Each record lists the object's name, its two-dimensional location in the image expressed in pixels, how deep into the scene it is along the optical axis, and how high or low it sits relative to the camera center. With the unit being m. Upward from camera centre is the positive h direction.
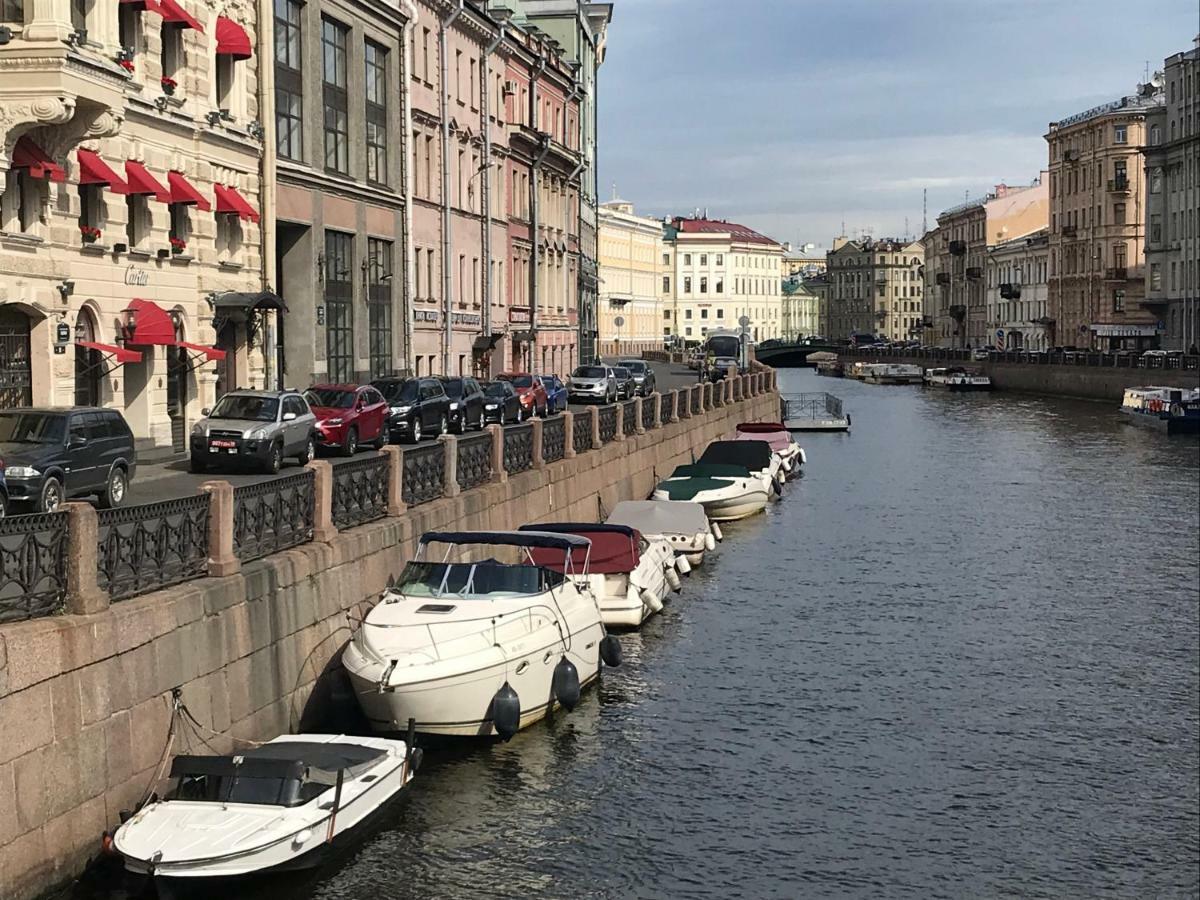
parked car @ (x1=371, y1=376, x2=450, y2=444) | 41.38 -1.63
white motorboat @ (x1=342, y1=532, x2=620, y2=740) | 20.75 -3.87
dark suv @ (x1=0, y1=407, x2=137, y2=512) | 23.31 -1.58
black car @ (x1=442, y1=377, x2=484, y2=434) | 45.03 -1.68
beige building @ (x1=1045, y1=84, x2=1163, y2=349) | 144.88 +9.43
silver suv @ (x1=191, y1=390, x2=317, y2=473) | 31.80 -1.68
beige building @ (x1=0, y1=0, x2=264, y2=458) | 29.62 +2.73
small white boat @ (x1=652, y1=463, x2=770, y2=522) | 47.28 -4.20
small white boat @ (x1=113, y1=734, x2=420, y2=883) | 15.80 -4.54
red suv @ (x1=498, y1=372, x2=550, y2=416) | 53.56 -1.65
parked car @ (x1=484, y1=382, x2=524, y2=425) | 49.16 -1.85
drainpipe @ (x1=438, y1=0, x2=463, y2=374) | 59.28 +5.37
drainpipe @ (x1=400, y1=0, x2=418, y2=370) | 54.78 +5.07
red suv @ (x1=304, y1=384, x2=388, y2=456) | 36.28 -1.61
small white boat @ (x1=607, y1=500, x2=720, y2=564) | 38.78 -4.22
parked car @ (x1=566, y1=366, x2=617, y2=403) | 66.94 -1.83
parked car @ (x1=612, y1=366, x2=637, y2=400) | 69.81 -1.83
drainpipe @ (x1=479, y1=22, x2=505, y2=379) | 64.88 +5.62
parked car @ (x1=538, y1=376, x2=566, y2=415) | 57.12 -1.90
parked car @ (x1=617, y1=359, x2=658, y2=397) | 73.71 -1.65
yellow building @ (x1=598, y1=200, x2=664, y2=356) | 161.25 +5.83
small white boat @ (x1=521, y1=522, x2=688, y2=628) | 30.77 -4.32
